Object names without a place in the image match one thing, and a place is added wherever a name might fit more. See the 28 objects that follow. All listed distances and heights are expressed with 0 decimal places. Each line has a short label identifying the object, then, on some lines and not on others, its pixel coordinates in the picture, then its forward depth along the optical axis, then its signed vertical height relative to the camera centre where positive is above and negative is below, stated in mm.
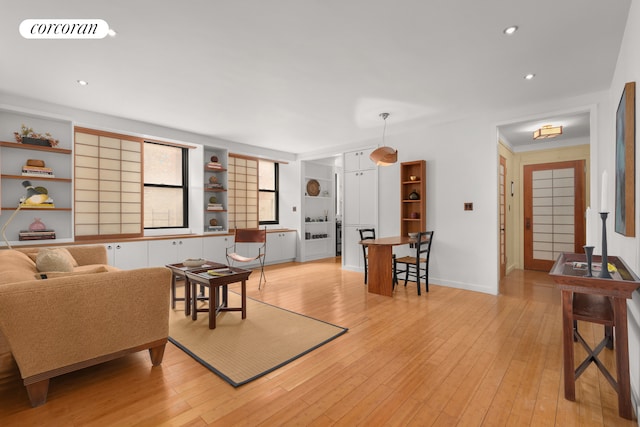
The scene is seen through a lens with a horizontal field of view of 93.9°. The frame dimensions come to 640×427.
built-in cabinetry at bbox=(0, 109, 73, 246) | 3902 +522
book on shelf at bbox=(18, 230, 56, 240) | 3922 -284
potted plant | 3936 +1019
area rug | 2336 -1179
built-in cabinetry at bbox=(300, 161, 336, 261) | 7461 +81
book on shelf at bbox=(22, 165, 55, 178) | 3949 +568
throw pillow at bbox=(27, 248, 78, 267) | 3342 -462
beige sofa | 1774 -690
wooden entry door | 5621 +78
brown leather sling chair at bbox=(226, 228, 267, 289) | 5042 -415
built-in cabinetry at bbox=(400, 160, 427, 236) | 5035 +298
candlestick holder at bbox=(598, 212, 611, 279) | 1770 -241
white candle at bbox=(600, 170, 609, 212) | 1734 +128
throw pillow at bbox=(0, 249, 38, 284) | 2038 -433
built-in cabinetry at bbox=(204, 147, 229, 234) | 5926 +465
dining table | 4293 -735
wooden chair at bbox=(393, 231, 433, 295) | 4387 -692
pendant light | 4262 +838
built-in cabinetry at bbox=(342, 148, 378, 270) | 5914 +258
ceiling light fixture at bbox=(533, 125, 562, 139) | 4474 +1274
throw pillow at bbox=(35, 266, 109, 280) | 2039 -418
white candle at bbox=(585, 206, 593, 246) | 1886 -92
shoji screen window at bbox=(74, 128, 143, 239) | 4500 +463
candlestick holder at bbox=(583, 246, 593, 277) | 1840 -263
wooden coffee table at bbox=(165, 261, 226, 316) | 3404 -678
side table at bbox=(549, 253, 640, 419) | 1719 -650
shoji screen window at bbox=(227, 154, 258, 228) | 6371 +499
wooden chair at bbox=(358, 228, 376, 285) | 4984 -403
